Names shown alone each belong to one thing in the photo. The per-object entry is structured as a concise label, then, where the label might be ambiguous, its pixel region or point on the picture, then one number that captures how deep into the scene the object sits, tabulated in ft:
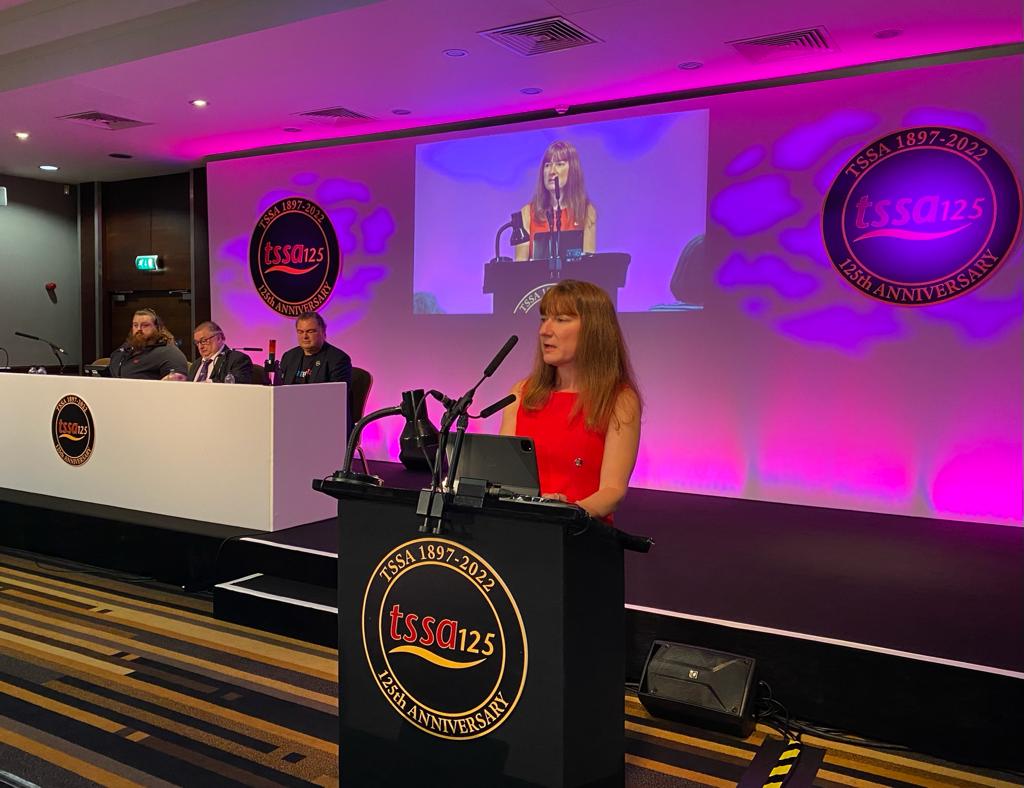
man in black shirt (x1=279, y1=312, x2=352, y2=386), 18.83
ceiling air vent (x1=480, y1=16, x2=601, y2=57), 15.62
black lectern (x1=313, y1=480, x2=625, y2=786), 5.67
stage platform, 8.64
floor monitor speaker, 8.82
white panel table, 13.53
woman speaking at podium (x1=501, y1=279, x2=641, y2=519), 7.84
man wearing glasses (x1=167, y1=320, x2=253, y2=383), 17.48
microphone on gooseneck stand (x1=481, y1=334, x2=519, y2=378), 6.14
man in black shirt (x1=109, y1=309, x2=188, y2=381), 18.04
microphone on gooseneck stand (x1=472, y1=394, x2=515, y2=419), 5.96
